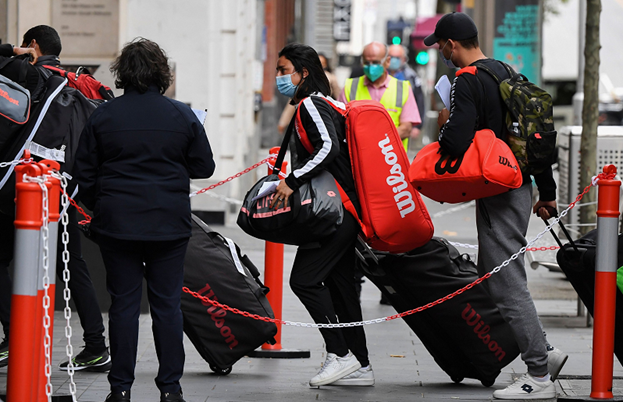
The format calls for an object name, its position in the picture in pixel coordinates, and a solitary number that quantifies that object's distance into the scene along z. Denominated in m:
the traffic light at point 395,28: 92.08
